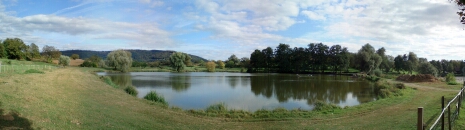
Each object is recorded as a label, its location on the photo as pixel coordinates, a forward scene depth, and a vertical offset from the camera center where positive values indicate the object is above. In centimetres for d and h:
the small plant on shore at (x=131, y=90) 2033 -216
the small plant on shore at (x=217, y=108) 1345 -238
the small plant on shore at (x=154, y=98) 1646 -221
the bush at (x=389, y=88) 2160 -215
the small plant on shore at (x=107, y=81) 2578 -184
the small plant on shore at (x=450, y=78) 3434 -133
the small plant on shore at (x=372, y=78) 4291 -195
